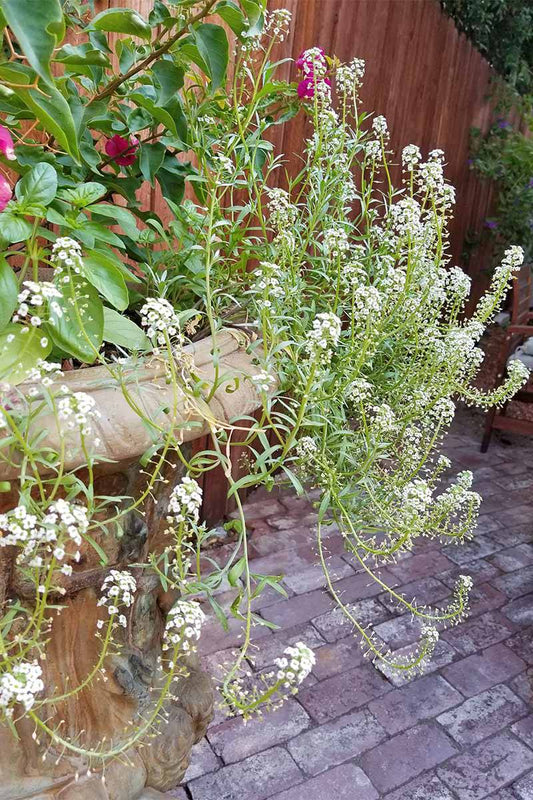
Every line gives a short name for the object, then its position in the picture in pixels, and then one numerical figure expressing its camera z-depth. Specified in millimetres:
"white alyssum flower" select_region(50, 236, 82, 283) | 824
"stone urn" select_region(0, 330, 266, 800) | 899
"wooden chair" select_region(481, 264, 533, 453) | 3502
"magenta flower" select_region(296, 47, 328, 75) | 1337
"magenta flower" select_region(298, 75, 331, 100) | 1410
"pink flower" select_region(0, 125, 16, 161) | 886
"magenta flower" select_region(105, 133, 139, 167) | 1299
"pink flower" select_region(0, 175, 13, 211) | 903
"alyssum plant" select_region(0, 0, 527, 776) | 828
